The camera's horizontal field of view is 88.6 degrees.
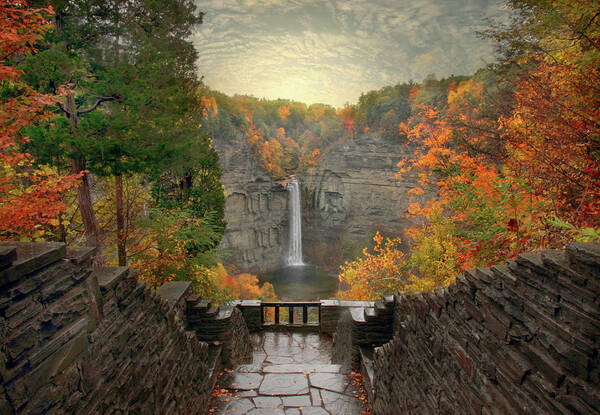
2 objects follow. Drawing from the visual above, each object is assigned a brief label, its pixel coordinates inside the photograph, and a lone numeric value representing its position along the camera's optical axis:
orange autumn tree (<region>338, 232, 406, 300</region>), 15.90
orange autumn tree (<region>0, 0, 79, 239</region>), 4.43
